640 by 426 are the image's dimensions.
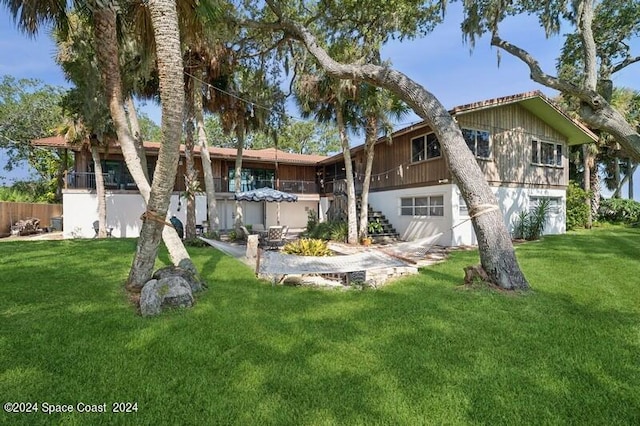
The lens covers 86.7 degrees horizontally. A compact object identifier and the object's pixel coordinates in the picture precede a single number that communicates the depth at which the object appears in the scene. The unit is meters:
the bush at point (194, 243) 11.86
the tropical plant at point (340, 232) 14.01
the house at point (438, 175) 12.96
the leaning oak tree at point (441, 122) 5.65
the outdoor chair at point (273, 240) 10.95
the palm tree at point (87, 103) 8.93
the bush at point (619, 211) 20.00
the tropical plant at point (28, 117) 23.19
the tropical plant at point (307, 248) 8.04
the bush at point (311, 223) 16.50
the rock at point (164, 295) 4.57
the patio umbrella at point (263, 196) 13.28
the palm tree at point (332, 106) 12.62
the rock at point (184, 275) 5.49
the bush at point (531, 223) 13.23
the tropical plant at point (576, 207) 16.53
